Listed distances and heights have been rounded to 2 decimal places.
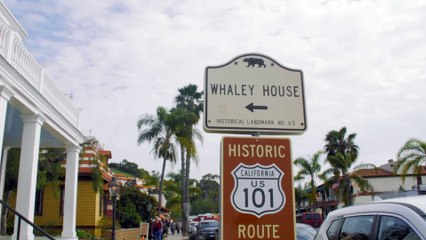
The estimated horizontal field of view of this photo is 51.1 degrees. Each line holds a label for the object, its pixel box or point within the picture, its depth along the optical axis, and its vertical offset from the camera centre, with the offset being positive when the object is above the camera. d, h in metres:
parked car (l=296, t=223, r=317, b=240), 11.69 -0.59
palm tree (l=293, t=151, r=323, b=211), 43.16 +4.07
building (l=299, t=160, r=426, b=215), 44.31 +2.96
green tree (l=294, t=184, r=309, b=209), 51.91 +1.80
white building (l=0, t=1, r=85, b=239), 10.16 +2.67
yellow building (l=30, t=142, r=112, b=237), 24.44 +0.61
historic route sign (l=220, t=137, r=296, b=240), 3.27 +0.16
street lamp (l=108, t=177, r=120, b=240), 18.09 +0.82
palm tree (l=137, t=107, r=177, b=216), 31.41 +5.42
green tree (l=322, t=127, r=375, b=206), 38.84 +3.34
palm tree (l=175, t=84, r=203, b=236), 32.25 +5.91
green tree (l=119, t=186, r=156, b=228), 30.42 +0.23
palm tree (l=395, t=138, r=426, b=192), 24.81 +2.90
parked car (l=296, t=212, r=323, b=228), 31.12 -0.58
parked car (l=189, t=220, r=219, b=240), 26.17 -1.16
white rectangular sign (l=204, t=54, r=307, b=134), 3.52 +0.89
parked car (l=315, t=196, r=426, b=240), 4.26 -0.12
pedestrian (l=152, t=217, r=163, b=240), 22.92 -0.96
